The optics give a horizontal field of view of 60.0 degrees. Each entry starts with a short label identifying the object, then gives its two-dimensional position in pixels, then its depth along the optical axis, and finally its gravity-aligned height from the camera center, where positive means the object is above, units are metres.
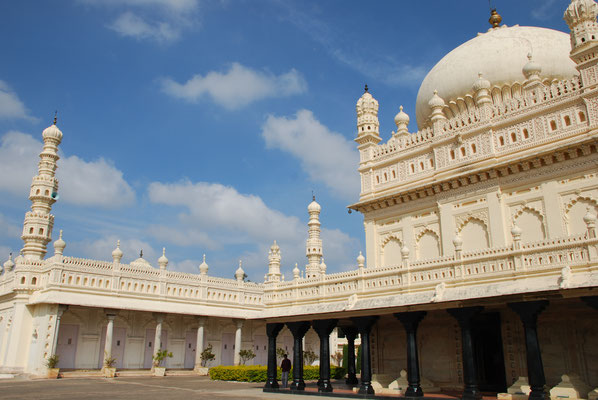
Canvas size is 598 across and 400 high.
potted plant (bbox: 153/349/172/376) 26.94 -0.22
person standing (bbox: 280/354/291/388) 17.80 -0.40
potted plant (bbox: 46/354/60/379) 23.52 -0.43
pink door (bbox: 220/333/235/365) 32.22 +0.53
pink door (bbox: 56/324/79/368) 25.45 +0.58
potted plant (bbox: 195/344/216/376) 29.44 -0.07
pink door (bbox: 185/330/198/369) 30.42 +0.55
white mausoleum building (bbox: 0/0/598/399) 12.30 +3.22
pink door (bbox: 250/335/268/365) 34.03 +0.57
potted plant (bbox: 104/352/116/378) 25.28 -0.48
